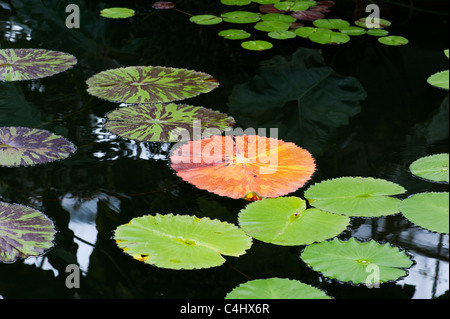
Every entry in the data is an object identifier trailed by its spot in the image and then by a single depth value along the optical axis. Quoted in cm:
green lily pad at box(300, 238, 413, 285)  274
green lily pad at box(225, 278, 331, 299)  269
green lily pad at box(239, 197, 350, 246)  283
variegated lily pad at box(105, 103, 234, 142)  321
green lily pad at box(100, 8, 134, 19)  404
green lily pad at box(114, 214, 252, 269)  277
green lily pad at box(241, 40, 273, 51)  377
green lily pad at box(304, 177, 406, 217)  291
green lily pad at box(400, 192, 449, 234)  286
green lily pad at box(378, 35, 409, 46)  383
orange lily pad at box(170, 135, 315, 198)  301
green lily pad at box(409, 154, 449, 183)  303
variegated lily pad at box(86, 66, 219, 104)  337
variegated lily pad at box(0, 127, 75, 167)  309
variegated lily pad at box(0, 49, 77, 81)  350
